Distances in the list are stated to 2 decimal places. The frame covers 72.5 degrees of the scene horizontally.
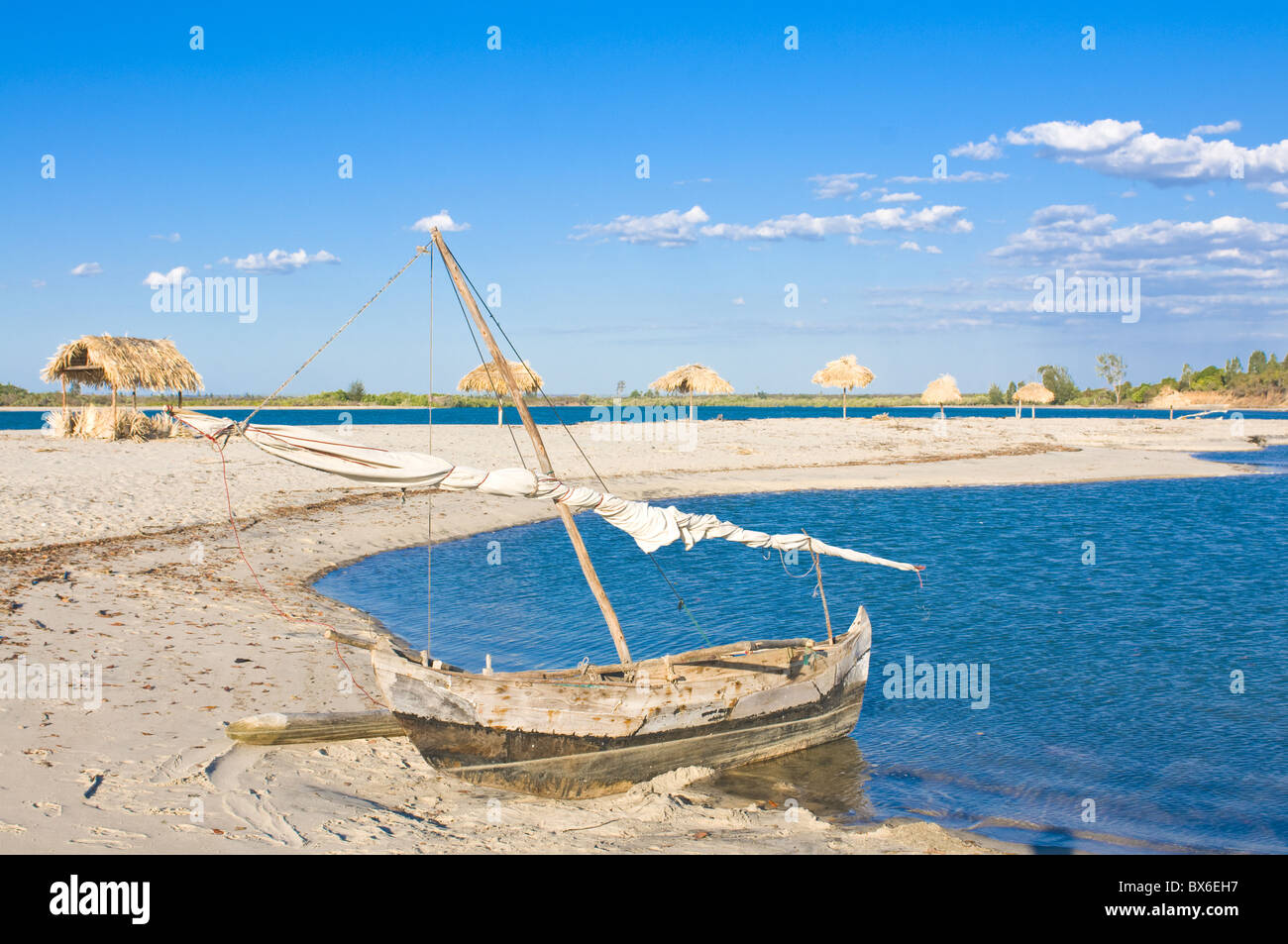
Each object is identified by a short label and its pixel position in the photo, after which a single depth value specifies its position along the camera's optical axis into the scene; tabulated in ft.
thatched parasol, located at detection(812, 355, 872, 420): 179.32
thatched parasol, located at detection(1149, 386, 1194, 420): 266.01
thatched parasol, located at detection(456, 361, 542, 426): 153.07
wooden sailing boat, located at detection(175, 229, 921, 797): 24.90
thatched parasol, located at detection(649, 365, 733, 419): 152.05
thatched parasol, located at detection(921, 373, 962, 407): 198.34
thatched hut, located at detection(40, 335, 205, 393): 102.12
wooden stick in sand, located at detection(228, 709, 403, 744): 25.45
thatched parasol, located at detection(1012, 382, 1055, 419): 213.66
